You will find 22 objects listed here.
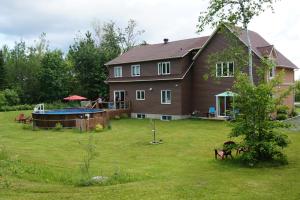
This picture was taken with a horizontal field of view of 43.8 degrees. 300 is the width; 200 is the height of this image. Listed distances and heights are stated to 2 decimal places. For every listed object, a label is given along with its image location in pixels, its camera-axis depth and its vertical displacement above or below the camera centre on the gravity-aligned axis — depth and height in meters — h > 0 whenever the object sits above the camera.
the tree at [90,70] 52.19 +5.59
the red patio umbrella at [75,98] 46.56 +1.47
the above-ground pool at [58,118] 31.59 -0.70
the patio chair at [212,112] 35.88 -0.34
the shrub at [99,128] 29.69 -1.48
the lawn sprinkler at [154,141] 22.89 -2.00
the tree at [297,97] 55.94 +1.59
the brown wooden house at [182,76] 35.12 +3.33
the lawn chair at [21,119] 36.72 -0.87
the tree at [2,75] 55.69 +5.31
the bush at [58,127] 30.88 -1.42
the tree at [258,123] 15.33 -0.62
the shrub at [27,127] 32.12 -1.45
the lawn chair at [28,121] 35.76 -1.04
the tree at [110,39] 63.44 +12.54
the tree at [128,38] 67.50 +13.12
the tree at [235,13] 29.16 +7.52
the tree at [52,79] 54.66 +4.53
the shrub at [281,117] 33.06 -0.81
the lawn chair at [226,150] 16.14 -1.85
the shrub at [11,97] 52.50 +1.89
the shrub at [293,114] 36.51 -0.61
